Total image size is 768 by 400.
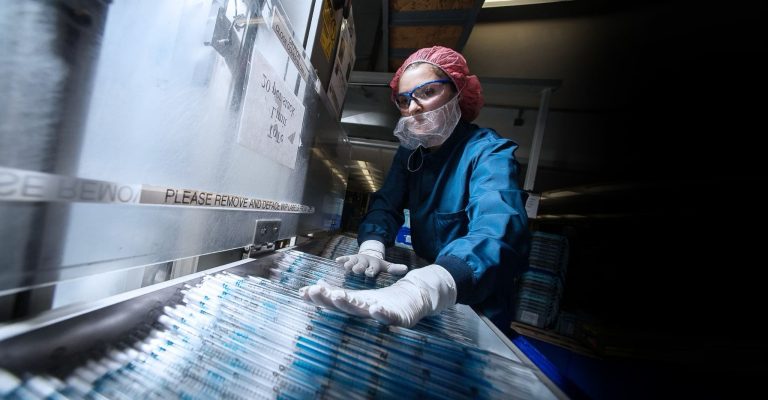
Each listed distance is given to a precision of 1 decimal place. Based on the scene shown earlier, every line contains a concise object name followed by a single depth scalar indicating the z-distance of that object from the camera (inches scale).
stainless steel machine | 10.0
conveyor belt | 10.7
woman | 22.3
